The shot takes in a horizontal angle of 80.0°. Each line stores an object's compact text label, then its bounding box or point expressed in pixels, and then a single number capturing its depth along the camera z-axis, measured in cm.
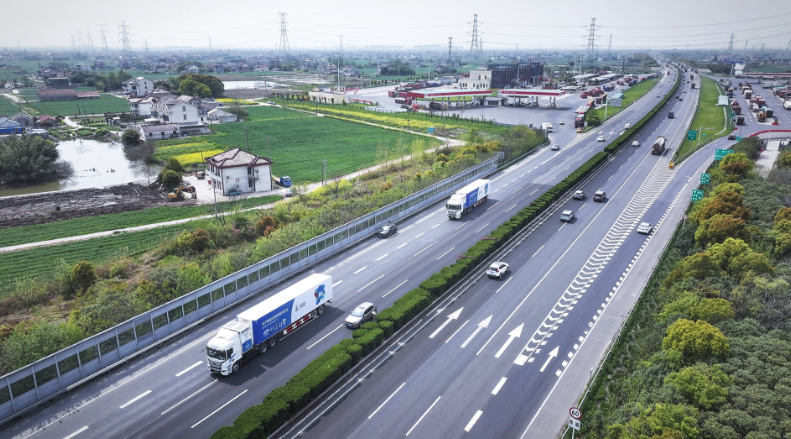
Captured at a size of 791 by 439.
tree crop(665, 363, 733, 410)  2411
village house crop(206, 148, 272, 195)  7212
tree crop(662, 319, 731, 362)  2750
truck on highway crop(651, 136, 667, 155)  8881
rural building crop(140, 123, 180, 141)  11288
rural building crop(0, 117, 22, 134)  11181
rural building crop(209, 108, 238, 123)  13650
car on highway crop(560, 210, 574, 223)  5838
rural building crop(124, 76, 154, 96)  18525
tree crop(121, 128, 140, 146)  10481
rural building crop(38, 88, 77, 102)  17588
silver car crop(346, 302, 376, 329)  3624
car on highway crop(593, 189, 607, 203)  6556
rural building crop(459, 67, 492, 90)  18275
